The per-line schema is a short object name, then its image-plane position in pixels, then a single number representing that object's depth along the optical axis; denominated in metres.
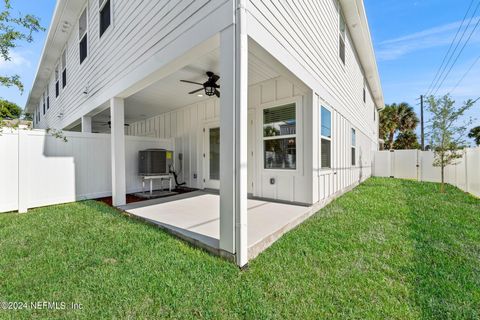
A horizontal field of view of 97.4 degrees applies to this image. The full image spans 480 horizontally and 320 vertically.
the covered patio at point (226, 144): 2.25
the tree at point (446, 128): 7.72
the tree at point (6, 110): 2.75
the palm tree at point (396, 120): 18.64
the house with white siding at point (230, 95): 2.33
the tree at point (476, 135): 21.82
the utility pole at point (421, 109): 15.43
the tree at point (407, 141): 18.66
